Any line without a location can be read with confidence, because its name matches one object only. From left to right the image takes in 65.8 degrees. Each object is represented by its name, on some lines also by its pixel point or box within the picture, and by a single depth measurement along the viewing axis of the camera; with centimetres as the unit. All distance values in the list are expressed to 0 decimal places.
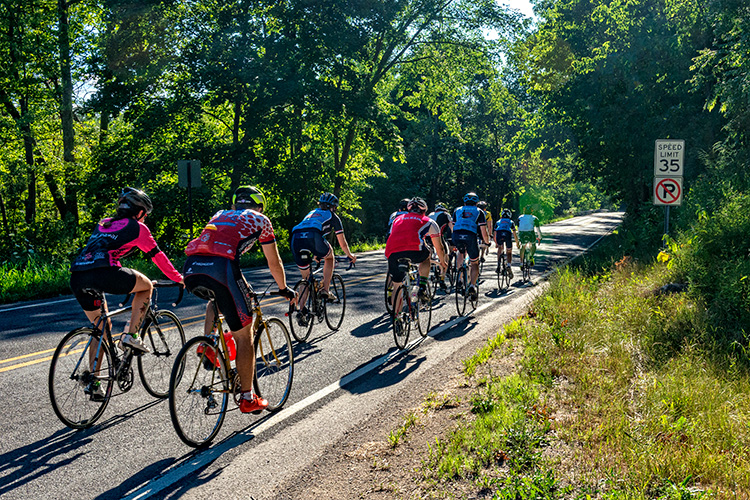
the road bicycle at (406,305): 816
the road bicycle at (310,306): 856
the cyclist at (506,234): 1488
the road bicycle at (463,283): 1088
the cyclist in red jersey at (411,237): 859
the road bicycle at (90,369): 501
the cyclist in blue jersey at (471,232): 1133
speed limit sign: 1234
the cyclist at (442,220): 925
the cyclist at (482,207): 1371
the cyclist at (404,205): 943
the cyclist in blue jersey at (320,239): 895
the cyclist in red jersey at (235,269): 483
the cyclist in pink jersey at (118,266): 519
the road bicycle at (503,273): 1454
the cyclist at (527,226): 1560
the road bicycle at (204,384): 460
